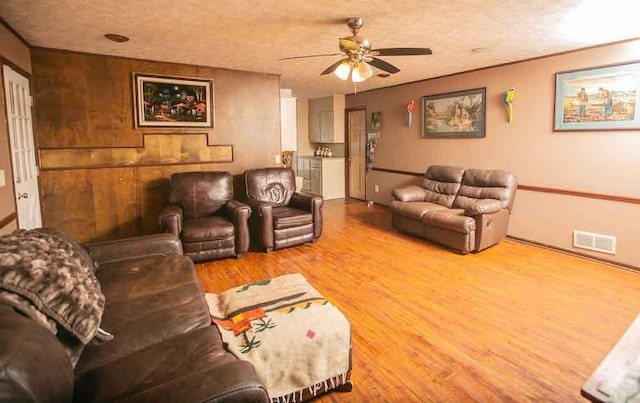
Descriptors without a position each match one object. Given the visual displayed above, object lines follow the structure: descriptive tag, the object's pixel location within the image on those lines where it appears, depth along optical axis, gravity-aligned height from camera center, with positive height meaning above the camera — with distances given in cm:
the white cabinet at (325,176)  768 -29
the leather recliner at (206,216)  379 -59
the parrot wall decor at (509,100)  455 +75
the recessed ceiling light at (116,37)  336 +122
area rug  173 -88
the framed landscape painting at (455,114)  500 +69
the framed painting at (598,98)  359 +63
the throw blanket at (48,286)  136 -49
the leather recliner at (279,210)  423 -59
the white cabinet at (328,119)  763 +96
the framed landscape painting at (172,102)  443 +81
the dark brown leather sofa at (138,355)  104 -75
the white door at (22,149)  310 +17
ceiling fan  282 +87
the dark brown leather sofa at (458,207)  413 -59
